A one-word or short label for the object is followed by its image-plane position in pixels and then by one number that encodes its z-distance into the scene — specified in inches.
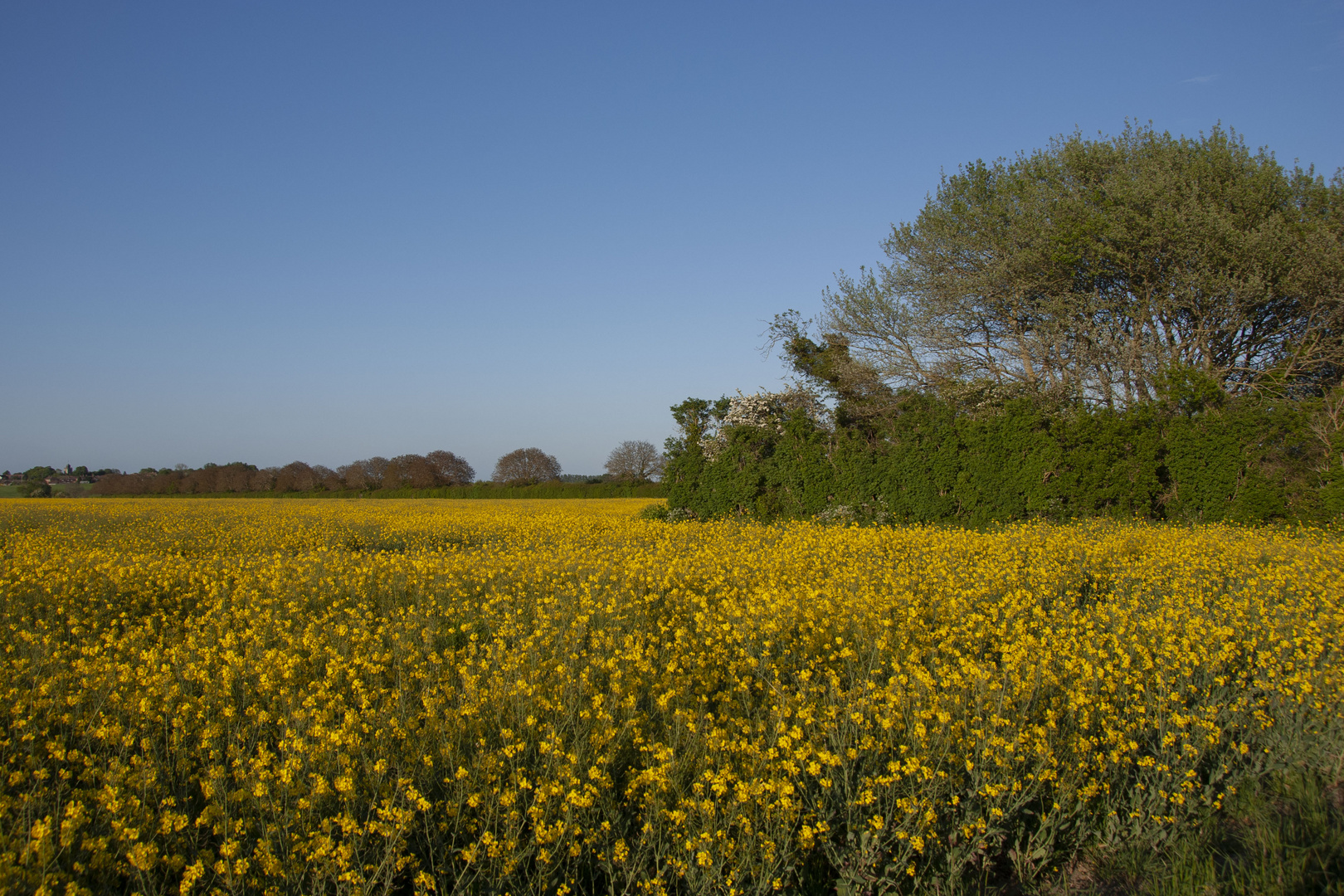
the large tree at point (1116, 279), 630.5
